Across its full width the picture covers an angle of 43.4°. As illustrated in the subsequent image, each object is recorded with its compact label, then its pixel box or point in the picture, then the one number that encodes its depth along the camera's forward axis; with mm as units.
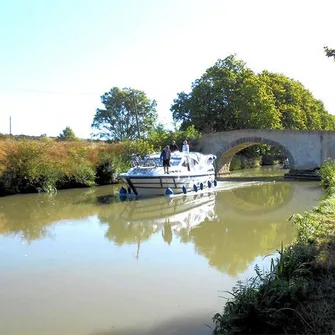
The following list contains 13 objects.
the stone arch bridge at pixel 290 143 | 28922
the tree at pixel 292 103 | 41688
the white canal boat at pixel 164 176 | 18172
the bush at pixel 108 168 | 24906
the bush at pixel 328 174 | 18859
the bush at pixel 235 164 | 38794
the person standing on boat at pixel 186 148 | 21391
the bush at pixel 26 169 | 20047
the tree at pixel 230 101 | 36219
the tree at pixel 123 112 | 53188
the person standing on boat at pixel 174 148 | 22075
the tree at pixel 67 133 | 49938
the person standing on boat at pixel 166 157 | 18469
